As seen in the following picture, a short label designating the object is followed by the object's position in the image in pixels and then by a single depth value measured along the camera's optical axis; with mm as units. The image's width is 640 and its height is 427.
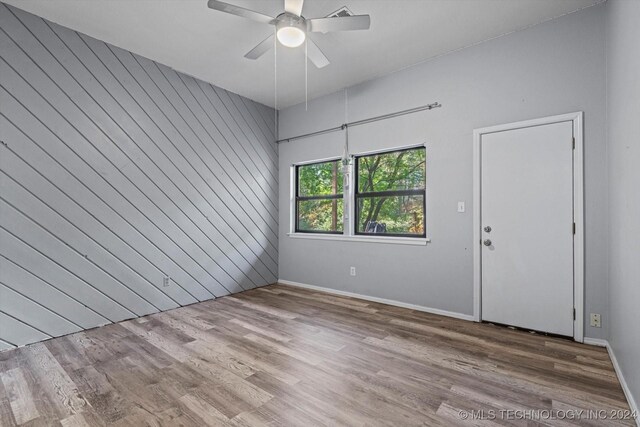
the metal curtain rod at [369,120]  3493
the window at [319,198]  4508
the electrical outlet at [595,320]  2555
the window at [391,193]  3713
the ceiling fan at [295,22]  2168
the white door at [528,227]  2711
